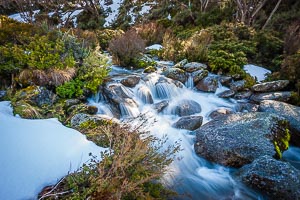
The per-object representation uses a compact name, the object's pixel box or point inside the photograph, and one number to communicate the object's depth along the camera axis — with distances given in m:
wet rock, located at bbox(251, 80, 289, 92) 7.23
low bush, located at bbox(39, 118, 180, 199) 2.36
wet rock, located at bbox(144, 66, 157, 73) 8.38
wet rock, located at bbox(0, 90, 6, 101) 4.97
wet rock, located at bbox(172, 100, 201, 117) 6.72
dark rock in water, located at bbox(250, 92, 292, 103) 6.86
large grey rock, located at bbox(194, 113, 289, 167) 4.71
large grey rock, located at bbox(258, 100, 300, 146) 5.58
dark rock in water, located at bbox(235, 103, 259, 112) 6.74
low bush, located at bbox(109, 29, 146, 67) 8.73
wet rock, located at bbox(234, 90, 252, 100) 7.43
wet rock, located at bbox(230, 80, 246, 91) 7.68
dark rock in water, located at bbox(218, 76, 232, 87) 8.02
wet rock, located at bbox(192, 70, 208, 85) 8.10
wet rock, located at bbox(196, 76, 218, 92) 7.88
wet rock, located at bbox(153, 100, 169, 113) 6.72
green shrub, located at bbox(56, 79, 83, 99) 5.75
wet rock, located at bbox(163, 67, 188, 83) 8.07
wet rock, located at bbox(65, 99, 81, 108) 5.48
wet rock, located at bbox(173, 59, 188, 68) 8.59
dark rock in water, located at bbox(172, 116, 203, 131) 5.98
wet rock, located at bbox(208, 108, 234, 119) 6.49
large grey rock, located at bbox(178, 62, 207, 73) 8.36
